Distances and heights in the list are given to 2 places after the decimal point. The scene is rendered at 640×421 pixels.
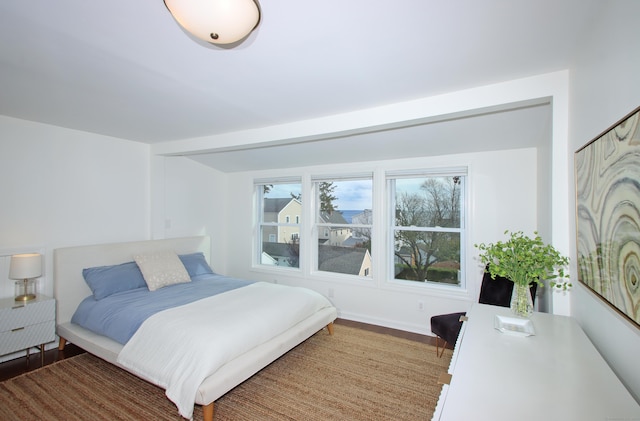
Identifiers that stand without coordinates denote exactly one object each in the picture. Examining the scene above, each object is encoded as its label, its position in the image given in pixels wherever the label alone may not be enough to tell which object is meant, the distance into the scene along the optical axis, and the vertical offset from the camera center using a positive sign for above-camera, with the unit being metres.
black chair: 2.69 -0.81
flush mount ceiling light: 1.09 +0.73
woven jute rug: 2.10 -1.41
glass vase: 1.83 -0.53
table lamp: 2.71 -0.56
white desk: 0.97 -0.63
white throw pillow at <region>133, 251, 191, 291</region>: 3.32 -0.68
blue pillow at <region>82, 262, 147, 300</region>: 3.04 -0.73
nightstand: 2.59 -1.03
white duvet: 1.98 -0.95
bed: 2.05 -1.09
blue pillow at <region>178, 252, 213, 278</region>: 3.91 -0.71
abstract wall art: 1.04 +0.00
